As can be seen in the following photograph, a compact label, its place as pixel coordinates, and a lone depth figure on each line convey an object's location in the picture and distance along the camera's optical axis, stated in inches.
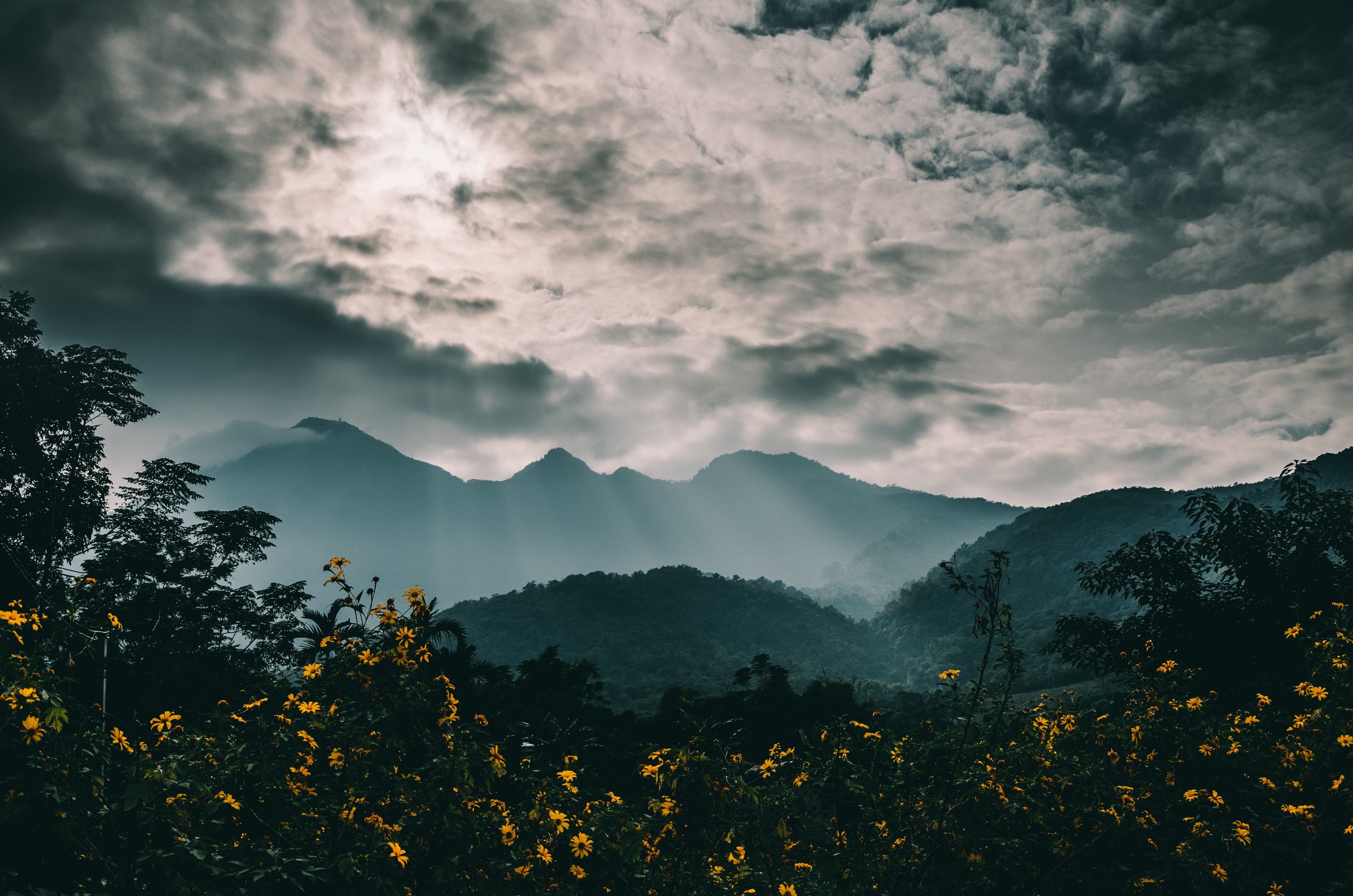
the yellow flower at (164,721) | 188.1
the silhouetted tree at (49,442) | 788.0
